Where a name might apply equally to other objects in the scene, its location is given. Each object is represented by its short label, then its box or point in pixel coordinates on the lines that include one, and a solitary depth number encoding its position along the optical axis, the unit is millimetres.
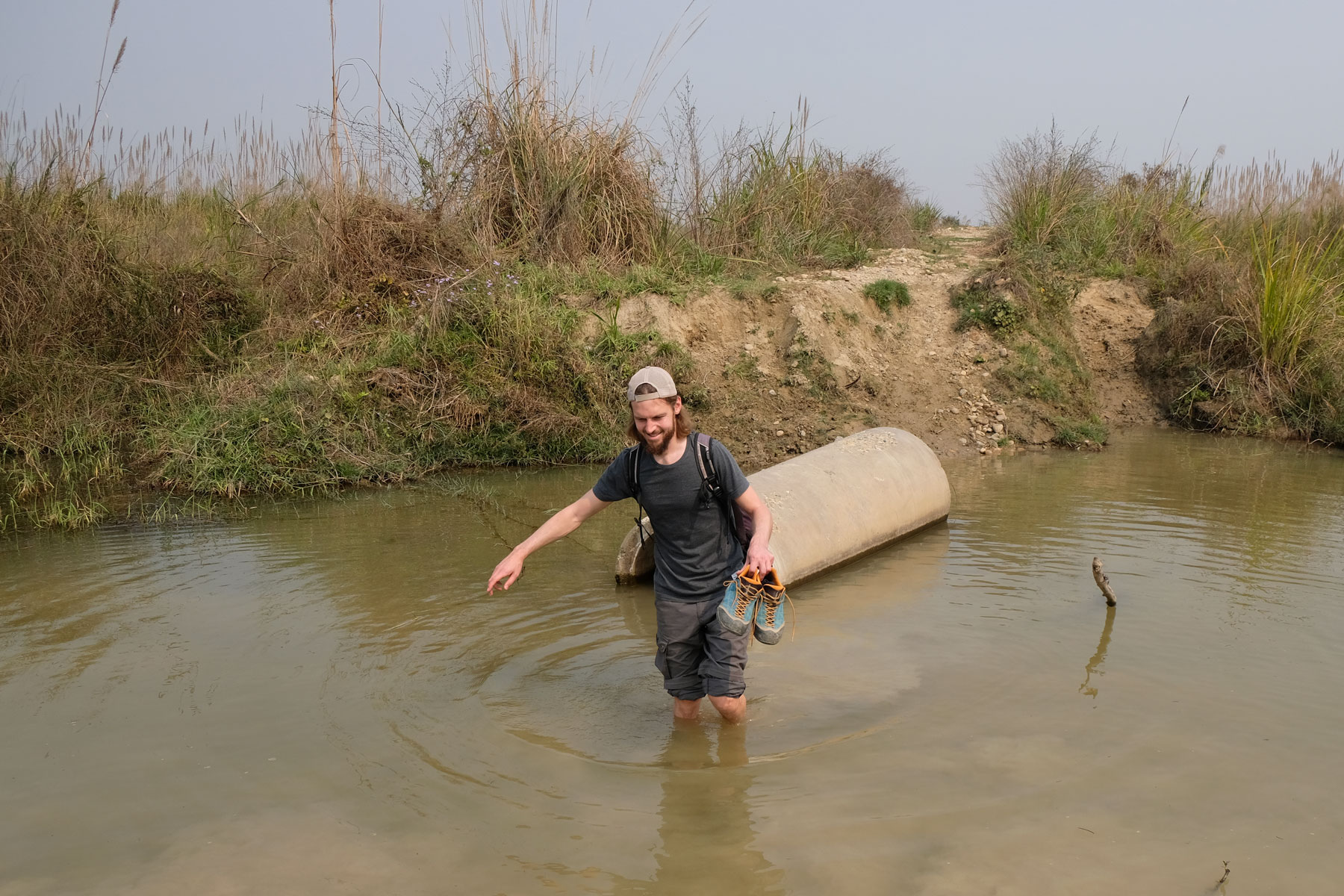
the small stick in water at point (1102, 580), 5680
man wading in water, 4121
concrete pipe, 6570
